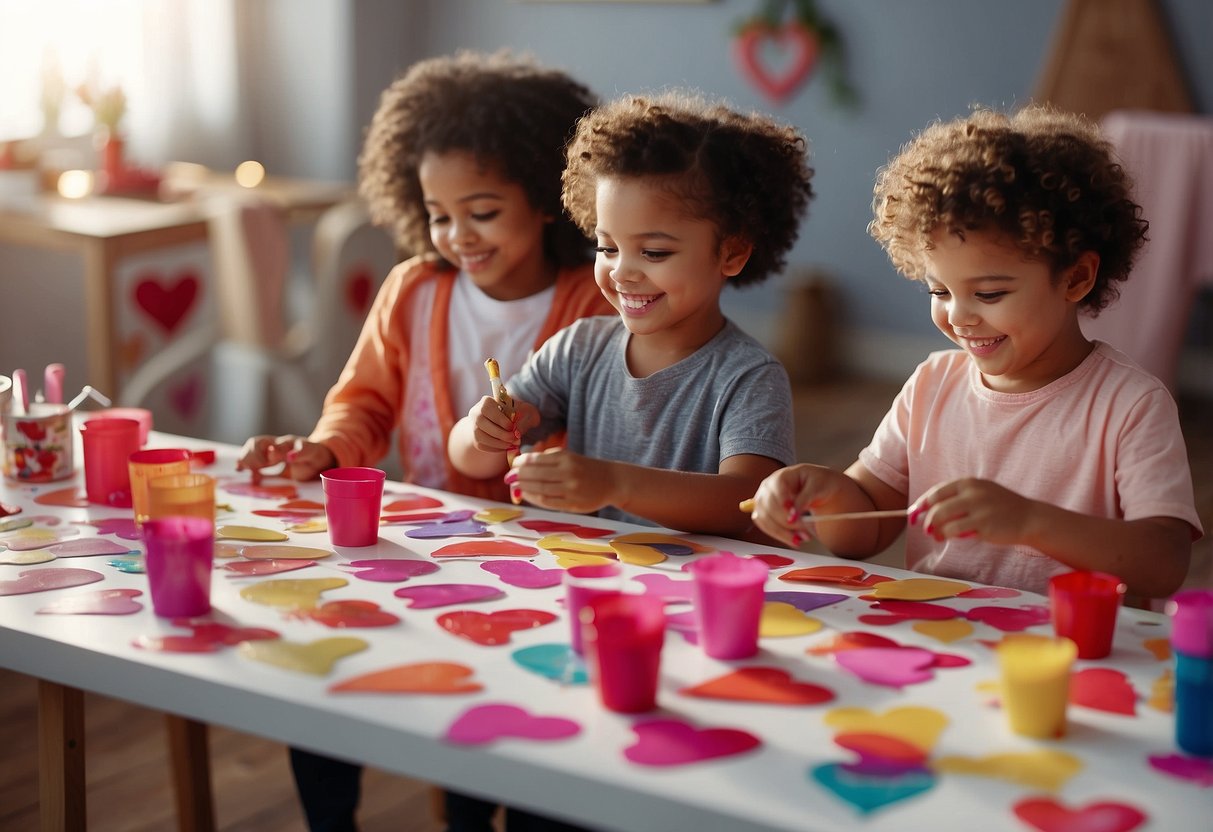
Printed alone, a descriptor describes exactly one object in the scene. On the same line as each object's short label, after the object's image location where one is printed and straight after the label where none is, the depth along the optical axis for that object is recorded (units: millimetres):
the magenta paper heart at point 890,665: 1051
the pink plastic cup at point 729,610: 1072
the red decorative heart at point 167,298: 3414
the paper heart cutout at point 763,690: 1010
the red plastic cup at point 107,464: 1497
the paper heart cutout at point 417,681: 1006
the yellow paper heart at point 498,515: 1471
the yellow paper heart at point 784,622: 1148
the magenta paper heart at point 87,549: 1323
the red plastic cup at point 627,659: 965
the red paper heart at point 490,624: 1117
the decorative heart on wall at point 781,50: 4656
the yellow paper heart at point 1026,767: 892
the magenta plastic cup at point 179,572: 1134
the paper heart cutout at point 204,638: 1077
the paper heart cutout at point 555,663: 1035
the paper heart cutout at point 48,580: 1223
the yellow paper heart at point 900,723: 951
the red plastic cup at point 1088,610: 1087
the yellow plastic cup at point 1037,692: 947
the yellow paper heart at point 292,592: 1184
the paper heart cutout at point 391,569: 1263
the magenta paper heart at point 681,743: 907
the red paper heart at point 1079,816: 834
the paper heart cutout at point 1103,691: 1009
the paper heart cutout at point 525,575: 1255
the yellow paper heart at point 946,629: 1145
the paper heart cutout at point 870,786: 857
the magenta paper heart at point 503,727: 932
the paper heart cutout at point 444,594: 1195
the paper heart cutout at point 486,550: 1342
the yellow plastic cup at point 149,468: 1390
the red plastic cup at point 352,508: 1351
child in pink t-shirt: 1291
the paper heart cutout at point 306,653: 1045
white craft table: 863
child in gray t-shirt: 1477
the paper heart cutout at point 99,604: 1159
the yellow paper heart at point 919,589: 1249
